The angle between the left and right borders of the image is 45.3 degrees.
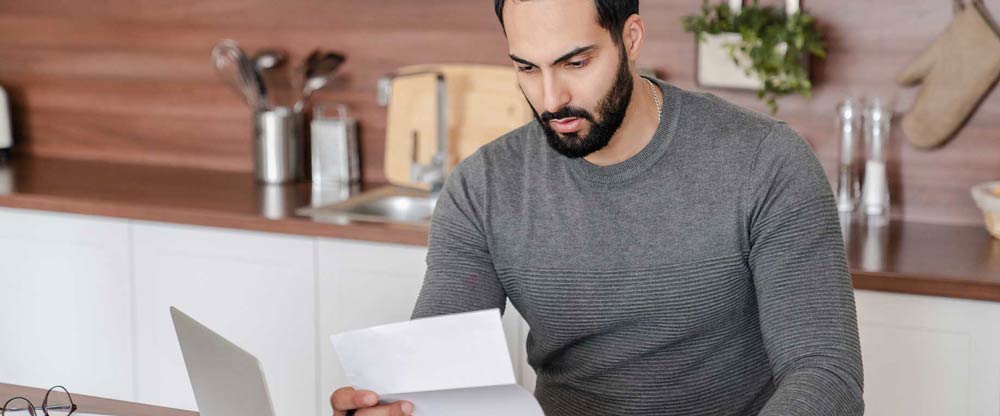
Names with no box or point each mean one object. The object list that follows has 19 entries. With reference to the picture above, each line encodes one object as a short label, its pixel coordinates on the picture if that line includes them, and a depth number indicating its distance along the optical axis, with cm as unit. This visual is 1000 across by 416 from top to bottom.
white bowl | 234
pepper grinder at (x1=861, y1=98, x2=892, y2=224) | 253
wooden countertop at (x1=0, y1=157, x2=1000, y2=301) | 213
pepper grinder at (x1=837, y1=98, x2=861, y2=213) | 256
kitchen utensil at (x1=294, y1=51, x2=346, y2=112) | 306
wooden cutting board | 288
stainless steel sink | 289
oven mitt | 243
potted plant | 252
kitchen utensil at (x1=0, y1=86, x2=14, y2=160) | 344
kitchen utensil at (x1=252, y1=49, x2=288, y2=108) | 313
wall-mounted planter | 259
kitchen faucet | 287
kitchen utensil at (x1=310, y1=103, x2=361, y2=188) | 306
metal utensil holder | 305
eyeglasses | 150
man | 146
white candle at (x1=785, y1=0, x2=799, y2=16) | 256
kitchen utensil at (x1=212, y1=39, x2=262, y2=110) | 311
